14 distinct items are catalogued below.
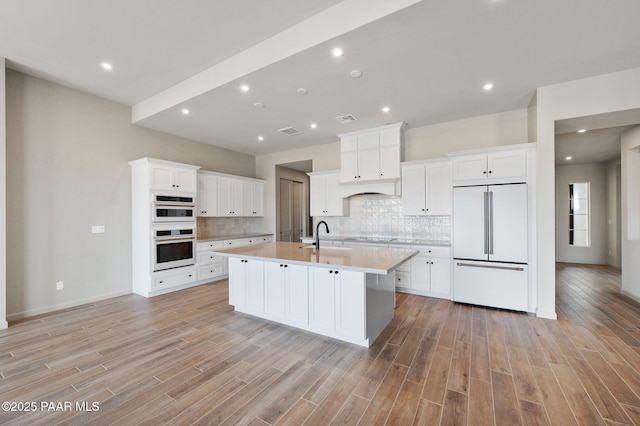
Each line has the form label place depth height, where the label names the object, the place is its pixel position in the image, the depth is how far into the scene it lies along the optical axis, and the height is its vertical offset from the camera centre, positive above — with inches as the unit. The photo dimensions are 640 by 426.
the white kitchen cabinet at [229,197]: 223.0 +14.3
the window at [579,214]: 280.4 -6.0
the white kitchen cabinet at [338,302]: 101.5 -36.3
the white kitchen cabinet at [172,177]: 168.6 +25.1
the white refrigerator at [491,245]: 138.6 -19.7
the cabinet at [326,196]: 211.6 +13.0
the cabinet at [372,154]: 181.5 +40.9
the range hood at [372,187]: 185.6 +17.6
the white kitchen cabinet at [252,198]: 244.1 +13.9
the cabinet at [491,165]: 139.5 +24.5
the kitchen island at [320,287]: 101.9 -33.2
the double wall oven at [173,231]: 169.0 -11.7
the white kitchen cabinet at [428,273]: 160.2 -39.4
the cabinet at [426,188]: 168.9 +14.6
